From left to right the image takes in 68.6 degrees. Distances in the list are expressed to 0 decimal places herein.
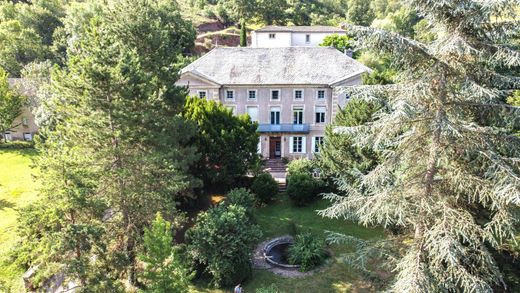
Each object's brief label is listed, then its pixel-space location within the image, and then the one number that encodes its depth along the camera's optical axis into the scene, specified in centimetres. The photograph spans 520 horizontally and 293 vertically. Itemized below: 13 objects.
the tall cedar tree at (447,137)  1147
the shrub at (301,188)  3083
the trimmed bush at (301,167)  3250
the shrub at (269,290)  1812
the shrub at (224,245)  2047
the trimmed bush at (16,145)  4719
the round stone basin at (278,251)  2343
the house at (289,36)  6975
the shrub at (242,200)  2392
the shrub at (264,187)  3123
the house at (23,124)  4933
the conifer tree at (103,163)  1548
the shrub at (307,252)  2270
